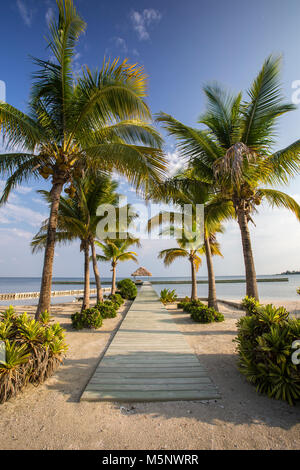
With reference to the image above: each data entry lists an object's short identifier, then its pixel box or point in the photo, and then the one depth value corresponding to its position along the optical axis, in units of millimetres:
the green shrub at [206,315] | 8125
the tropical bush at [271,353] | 2771
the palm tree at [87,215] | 9344
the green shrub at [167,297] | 15258
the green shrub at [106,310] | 9078
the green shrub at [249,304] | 5484
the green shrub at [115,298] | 13692
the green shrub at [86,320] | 7328
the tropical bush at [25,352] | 2923
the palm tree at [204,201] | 8578
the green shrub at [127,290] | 17938
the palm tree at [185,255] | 12766
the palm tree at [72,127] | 5422
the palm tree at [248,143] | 6277
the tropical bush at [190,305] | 10322
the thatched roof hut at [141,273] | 25966
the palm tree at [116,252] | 16406
